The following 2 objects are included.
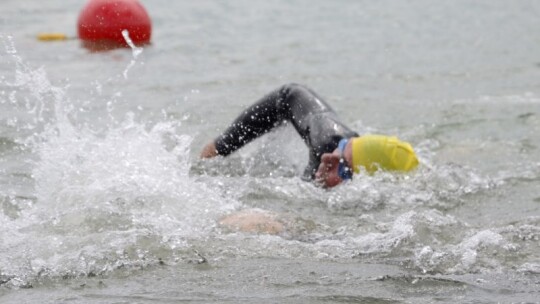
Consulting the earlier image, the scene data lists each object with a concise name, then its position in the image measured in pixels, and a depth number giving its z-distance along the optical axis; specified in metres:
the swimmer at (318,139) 14.70
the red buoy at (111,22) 21.12
